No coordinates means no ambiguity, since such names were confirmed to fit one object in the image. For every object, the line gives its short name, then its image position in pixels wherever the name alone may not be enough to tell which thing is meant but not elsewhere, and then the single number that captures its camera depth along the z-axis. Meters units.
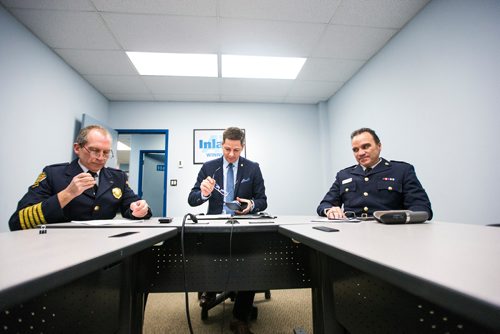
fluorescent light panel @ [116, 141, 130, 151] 7.49
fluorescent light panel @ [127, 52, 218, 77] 2.87
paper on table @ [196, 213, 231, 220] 1.46
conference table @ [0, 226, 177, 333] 0.36
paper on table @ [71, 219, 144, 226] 1.03
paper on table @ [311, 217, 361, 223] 1.12
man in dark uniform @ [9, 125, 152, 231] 1.34
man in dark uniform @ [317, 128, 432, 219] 1.64
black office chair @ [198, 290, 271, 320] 1.80
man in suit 2.02
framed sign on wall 4.07
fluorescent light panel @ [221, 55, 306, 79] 2.96
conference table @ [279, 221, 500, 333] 0.28
